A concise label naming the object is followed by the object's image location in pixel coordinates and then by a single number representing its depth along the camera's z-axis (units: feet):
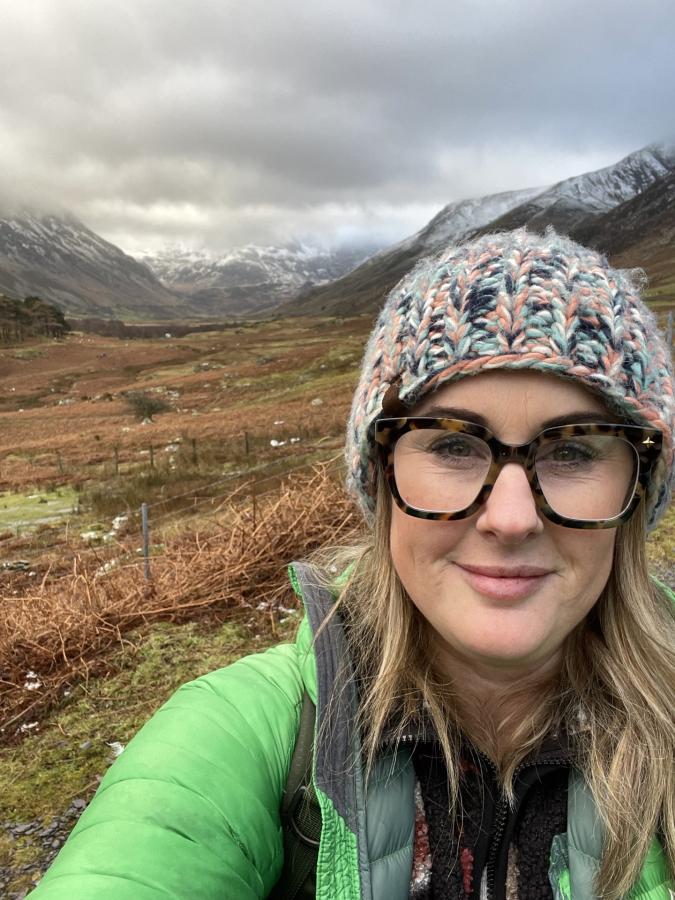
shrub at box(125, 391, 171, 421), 98.02
